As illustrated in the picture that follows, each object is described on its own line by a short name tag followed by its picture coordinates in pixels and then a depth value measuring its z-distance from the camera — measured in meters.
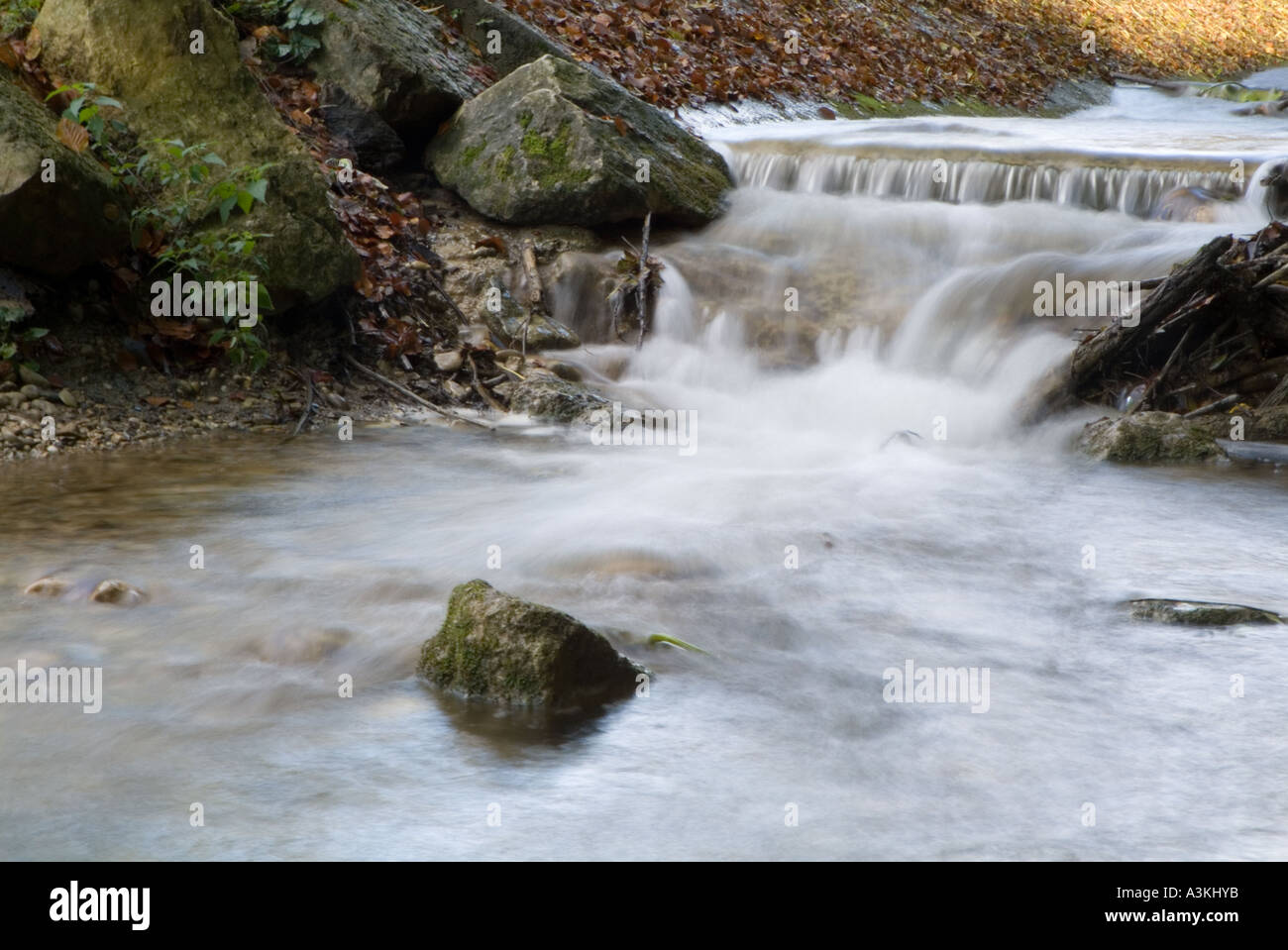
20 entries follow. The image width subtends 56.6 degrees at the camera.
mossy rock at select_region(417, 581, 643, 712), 3.21
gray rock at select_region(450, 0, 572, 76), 9.38
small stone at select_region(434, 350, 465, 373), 6.98
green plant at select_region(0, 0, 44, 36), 6.42
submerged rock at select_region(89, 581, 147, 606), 3.85
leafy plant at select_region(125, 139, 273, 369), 5.94
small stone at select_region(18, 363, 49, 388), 5.50
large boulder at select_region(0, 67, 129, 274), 5.29
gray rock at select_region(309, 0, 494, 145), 7.90
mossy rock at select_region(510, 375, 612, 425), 6.74
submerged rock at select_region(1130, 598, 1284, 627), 3.94
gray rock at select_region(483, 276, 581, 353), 7.40
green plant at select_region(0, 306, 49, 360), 5.41
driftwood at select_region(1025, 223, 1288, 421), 6.33
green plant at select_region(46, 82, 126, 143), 5.77
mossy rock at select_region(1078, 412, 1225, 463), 6.03
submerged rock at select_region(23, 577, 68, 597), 3.87
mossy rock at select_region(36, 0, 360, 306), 6.30
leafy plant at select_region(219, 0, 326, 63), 7.93
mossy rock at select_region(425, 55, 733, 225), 8.02
